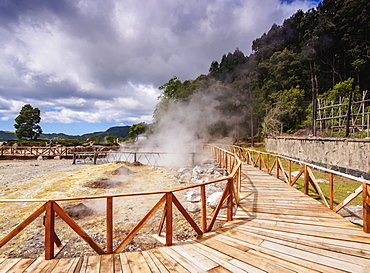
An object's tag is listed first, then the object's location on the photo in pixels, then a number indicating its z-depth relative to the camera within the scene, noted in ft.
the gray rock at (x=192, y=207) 18.76
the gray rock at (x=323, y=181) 21.59
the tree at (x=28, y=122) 106.63
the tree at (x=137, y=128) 129.80
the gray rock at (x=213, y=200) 18.87
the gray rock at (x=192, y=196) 21.57
